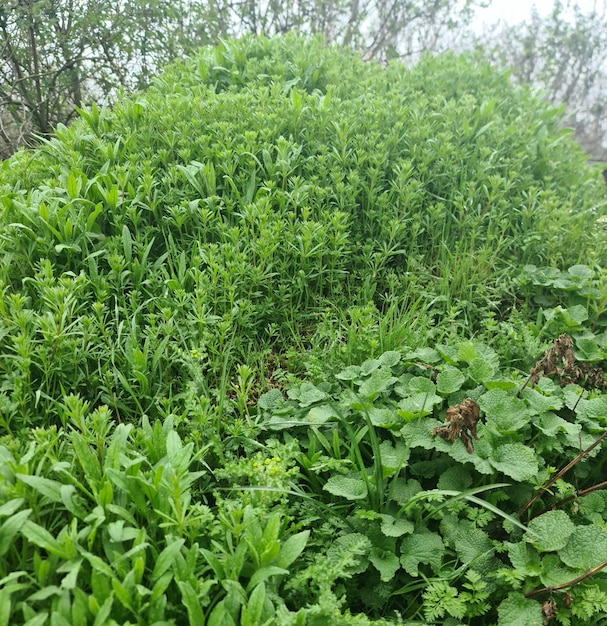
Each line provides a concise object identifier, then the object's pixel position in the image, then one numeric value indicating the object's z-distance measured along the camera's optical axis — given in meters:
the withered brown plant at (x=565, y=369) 0.76
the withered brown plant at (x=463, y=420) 0.68
